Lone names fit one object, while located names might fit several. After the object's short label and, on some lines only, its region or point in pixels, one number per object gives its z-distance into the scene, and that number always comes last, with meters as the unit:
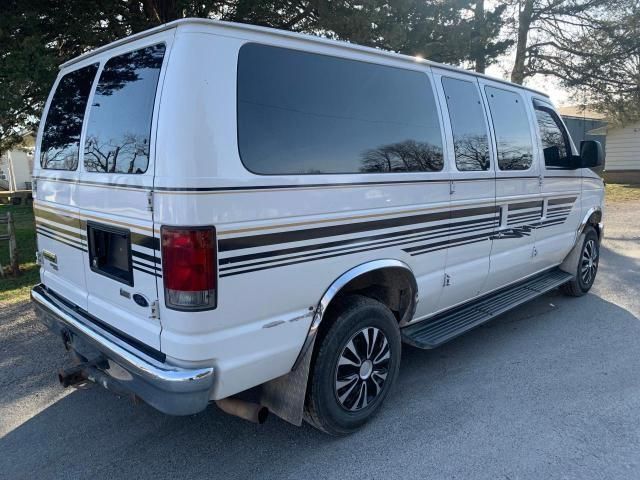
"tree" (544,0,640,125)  13.39
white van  2.45
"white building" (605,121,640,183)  23.72
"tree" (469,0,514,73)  9.01
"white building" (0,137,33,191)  34.84
